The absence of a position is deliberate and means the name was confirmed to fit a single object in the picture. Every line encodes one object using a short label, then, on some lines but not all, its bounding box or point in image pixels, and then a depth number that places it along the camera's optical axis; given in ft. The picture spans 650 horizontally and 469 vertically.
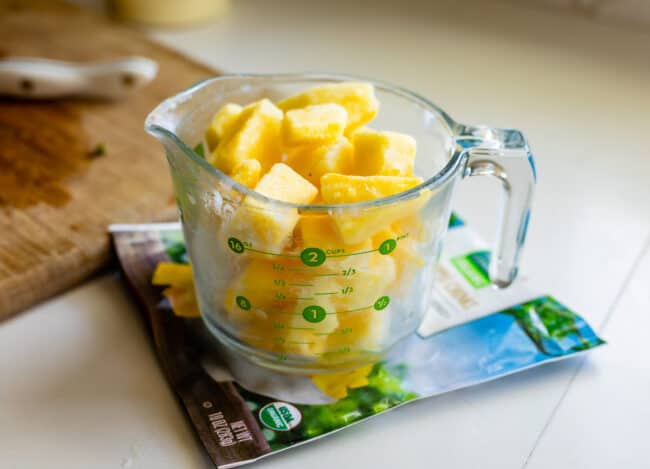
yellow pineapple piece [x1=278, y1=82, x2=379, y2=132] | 2.09
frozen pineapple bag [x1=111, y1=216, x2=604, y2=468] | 1.96
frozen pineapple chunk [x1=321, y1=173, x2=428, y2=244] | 1.76
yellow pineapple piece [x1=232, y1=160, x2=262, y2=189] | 1.88
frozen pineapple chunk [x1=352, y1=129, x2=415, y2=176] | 1.91
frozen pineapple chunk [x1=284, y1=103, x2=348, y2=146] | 1.92
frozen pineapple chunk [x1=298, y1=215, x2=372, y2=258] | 1.76
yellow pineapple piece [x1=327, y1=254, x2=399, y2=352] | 1.90
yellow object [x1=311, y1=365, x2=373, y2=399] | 2.07
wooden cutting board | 2.49
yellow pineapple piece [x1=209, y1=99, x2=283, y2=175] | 1.97
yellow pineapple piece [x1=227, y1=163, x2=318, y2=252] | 1.76
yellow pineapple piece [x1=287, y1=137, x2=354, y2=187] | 1.94
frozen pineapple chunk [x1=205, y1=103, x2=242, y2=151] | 2.12
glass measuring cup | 1.80
